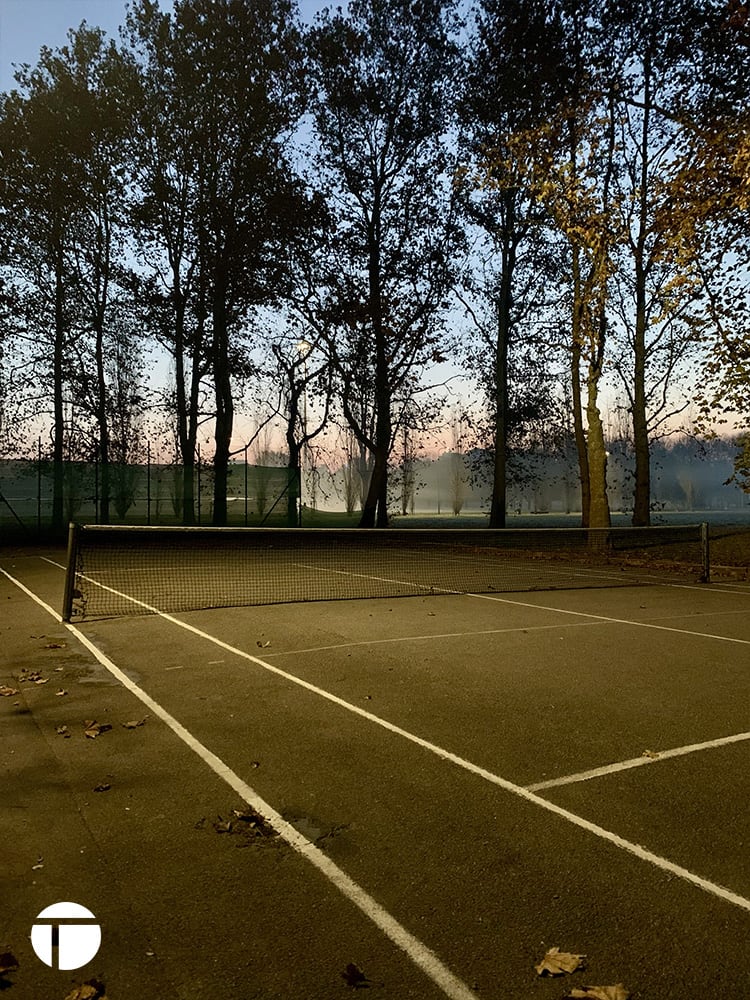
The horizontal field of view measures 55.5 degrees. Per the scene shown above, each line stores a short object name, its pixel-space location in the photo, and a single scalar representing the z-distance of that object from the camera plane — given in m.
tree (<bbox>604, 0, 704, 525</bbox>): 16.62
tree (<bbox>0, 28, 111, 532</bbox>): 30.81
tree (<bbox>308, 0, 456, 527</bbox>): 31.83
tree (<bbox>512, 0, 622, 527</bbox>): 18.58
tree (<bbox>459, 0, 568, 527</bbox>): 22.14
